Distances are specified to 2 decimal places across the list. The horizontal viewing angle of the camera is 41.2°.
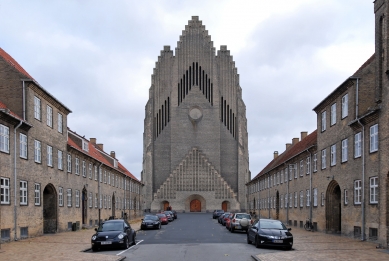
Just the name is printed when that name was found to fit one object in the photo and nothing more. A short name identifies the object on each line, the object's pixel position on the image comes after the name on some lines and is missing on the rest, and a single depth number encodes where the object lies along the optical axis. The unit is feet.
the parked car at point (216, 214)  227.55
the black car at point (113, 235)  75.61
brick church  334.03
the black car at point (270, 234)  76.07
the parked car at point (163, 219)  171.67
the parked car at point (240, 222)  120.98
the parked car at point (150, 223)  136.12
